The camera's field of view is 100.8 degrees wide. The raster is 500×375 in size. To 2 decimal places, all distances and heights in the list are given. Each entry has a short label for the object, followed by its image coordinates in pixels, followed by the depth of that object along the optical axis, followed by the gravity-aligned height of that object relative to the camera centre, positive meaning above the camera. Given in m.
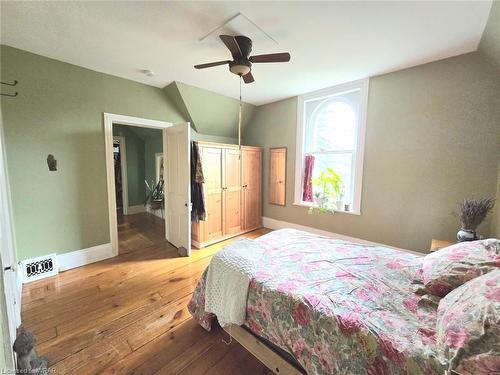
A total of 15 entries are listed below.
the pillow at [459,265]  1.14 -0.56
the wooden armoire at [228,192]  3.47 -0.49
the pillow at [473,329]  0.70 -0.61
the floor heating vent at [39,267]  2.40 -1.25
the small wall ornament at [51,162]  2.39 +0.01
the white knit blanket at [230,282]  1.42 -0.86
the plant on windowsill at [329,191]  3.44 -0.40
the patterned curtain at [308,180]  3.78 -0.25
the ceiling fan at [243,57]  1.84 +0.99
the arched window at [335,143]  3.20 +0.41
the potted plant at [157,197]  5.06 -0.80
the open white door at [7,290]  0.88 -0.67
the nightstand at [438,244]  2.16 -0.82
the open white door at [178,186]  3.03 -0.34
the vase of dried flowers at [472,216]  2.04 -0.46
